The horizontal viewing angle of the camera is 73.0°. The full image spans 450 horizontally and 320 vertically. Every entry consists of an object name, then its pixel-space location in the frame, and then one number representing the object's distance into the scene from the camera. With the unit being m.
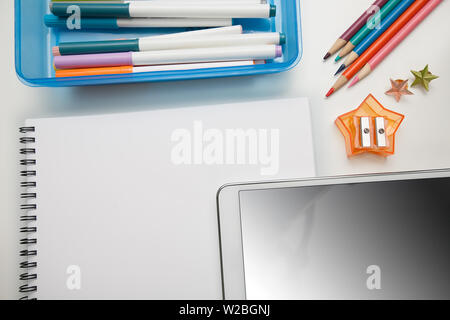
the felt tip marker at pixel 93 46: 0.35
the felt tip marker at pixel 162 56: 0.34
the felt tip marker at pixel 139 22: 0.36
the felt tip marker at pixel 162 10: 0.35
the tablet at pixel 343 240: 0.31
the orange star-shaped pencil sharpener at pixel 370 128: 0.35
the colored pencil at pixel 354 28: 0.37
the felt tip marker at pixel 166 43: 0.35
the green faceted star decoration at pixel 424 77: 0.36
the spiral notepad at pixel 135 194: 0.35
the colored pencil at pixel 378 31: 0.36
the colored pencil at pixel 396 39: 0.37
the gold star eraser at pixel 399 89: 0.37
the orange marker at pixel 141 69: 0.34
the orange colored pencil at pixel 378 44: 0.36
